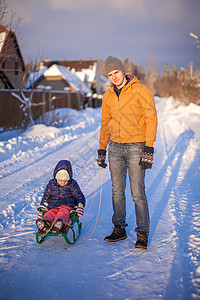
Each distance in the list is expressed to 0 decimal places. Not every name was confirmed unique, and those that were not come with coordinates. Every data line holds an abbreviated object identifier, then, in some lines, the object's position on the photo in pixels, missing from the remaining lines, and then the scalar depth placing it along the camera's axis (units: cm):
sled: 296
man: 295
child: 334
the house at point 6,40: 893
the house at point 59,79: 3503
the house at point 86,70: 4627
